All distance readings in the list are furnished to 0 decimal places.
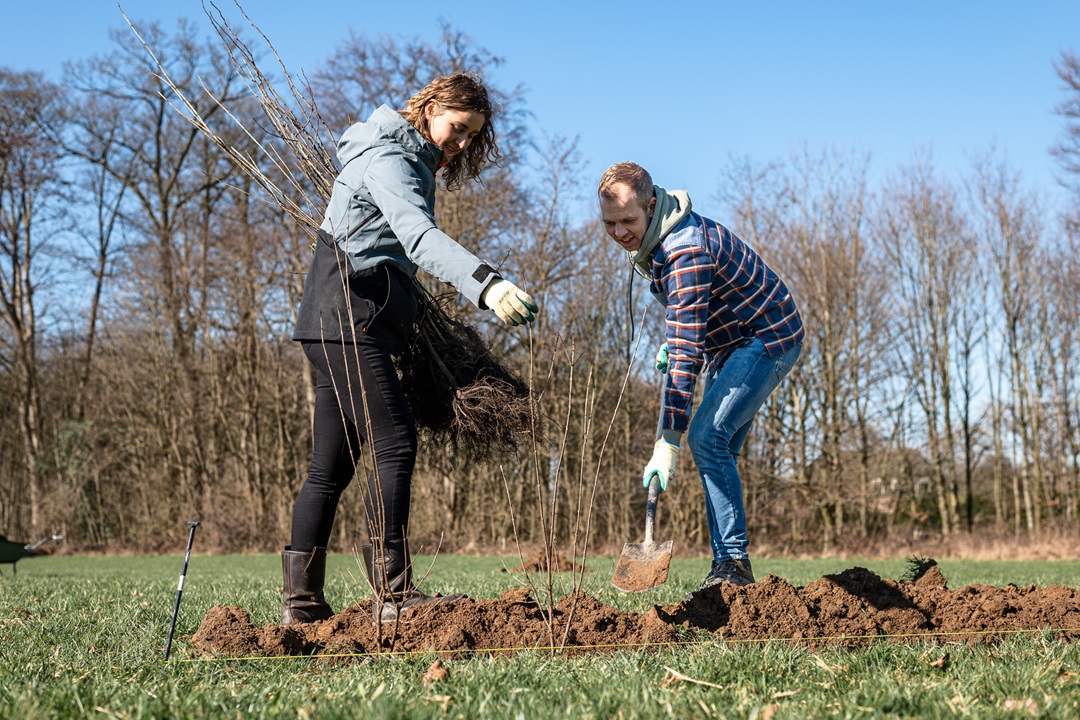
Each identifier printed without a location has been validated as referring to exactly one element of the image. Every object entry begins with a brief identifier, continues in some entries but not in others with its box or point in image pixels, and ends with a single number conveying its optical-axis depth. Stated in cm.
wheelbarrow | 774
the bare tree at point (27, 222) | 2125
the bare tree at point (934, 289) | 1858
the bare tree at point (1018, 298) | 1872
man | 360
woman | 312
